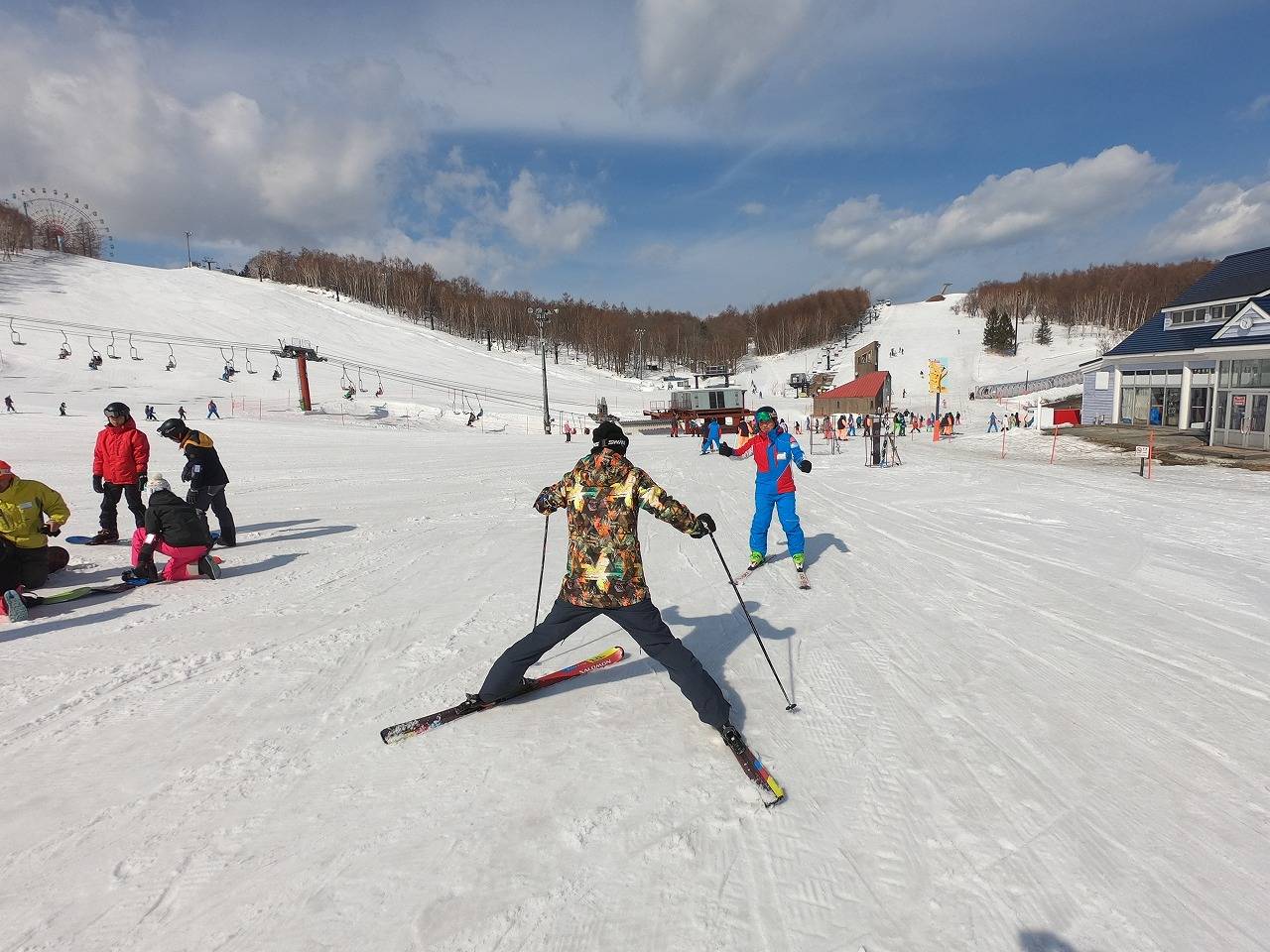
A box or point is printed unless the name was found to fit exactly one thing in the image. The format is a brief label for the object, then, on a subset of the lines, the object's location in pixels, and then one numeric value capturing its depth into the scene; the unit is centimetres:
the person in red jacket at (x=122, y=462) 637
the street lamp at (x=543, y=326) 2852
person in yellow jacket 484
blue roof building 1730
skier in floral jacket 288
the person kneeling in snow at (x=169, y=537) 534
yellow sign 2804
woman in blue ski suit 576
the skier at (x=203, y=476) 637
